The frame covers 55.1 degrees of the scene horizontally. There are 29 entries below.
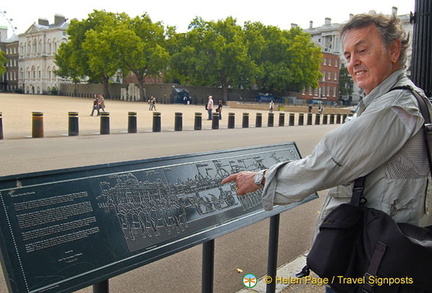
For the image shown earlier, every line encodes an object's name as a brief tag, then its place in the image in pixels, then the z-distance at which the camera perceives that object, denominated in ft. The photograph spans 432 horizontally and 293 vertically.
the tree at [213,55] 196.34
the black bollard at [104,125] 53.47
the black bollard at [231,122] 71.14
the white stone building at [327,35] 335.55
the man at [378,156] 5.41
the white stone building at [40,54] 319.06
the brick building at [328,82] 286.05
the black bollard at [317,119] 97.43
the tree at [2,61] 322.34
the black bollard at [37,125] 47.14
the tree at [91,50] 195.00
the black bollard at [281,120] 83.34
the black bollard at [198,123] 65.53
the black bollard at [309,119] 94.09
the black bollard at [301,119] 93.35
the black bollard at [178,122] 61.72
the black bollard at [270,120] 81.07
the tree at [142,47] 189.57
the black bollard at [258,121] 77.05
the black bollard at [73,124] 50.72
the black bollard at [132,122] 56.17
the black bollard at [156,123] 59.31
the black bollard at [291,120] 86.40
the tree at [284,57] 213.46
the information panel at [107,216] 5.49
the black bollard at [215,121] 69.01
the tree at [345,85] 298.56
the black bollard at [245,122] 74.18
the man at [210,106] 87.56
